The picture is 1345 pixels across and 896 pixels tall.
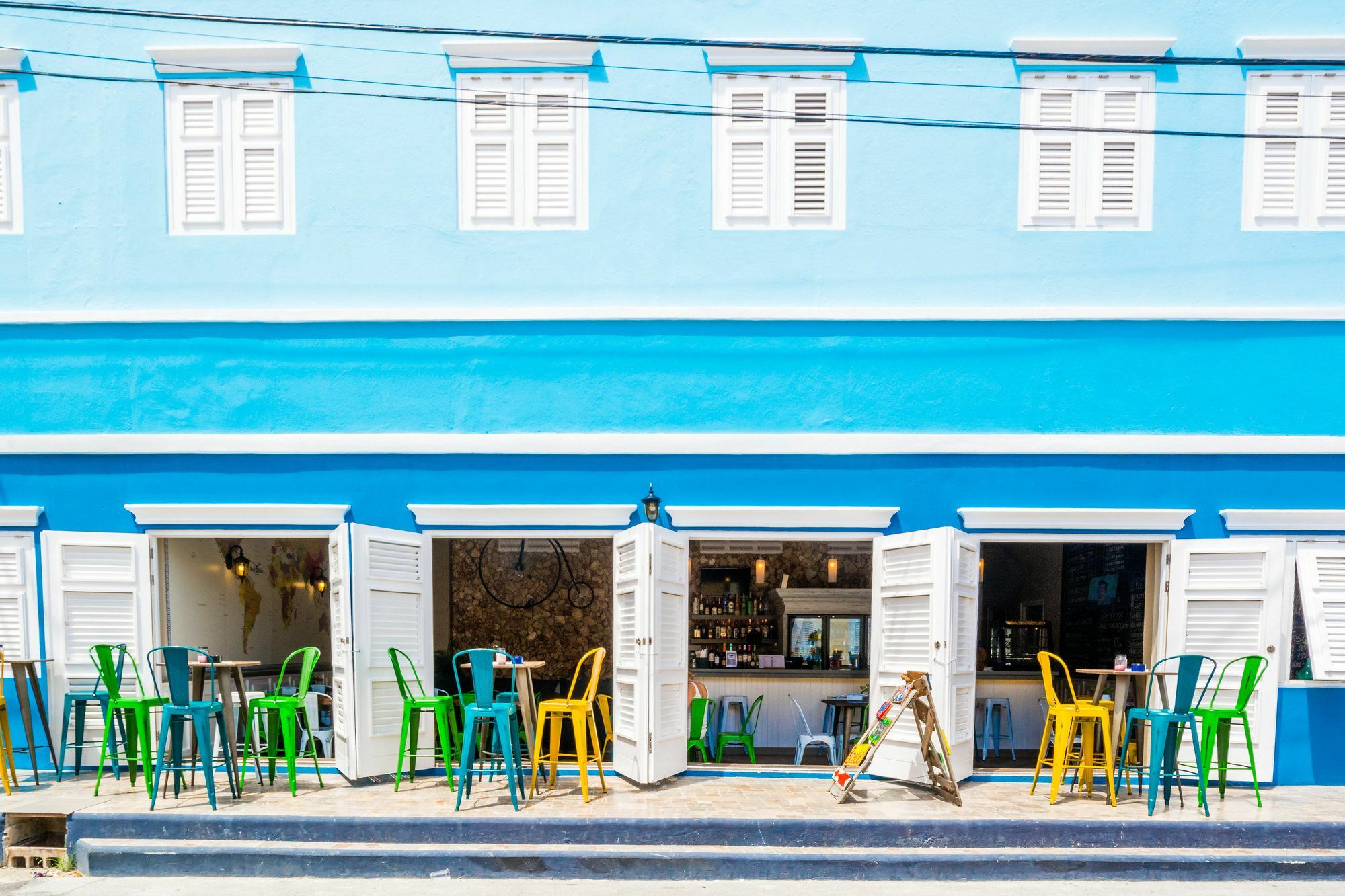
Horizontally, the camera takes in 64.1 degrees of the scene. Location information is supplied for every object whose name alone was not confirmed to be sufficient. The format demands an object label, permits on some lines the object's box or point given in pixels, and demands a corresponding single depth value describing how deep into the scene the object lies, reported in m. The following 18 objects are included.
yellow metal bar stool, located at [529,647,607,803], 7.75
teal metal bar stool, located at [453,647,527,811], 7.46
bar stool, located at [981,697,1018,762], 10.47
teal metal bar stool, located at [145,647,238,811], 7.46
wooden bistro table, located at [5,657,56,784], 8.33
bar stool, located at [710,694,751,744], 10.89
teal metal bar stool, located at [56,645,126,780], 8.61
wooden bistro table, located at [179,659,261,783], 7.79
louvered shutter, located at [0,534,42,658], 8.99
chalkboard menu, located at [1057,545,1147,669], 11.67
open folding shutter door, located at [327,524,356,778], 8.21
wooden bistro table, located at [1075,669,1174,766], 8.24
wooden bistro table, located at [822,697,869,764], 10.17
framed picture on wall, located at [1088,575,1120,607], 12.12
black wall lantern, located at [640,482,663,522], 8.77
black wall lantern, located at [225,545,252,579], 10.99
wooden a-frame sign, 7.93
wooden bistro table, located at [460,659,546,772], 8.01
